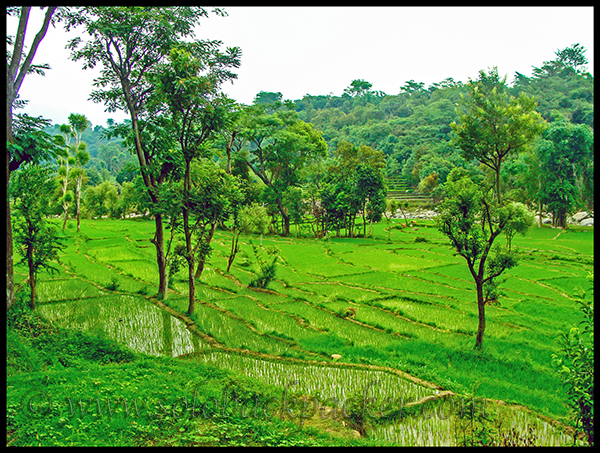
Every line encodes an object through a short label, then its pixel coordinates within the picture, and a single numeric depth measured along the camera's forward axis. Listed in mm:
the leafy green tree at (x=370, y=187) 36094
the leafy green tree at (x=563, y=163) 37812
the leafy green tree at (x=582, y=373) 4016
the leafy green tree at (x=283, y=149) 35688
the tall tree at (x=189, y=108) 9195
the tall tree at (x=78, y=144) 27656
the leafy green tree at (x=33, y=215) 9438
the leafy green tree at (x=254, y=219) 21303
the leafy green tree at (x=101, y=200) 49188
